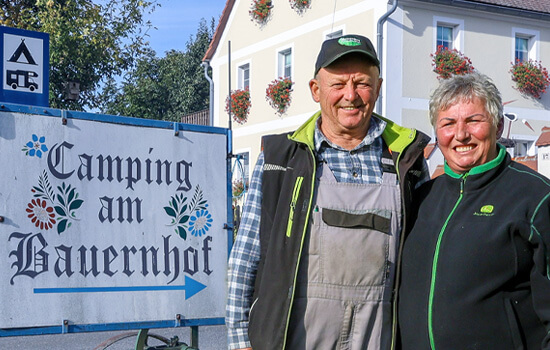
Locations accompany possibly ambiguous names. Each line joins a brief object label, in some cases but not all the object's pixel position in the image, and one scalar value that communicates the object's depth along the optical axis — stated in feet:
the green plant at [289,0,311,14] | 64.33
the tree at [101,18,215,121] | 112.88
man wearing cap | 8.41
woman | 7.48
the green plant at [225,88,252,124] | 70.54
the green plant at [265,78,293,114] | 64.90
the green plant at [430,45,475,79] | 56.03
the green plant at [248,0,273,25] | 68.85
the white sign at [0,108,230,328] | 12.86
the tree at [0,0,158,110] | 39.78
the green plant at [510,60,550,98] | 59.06
